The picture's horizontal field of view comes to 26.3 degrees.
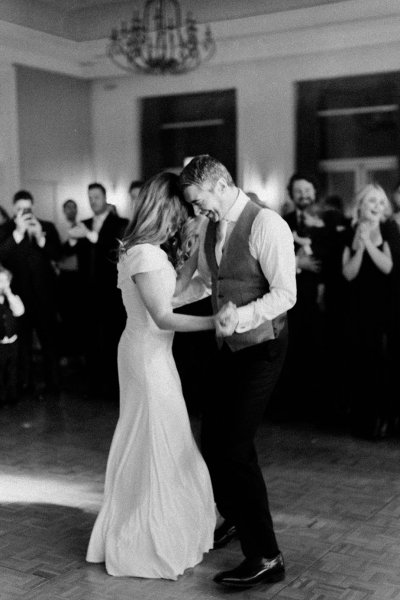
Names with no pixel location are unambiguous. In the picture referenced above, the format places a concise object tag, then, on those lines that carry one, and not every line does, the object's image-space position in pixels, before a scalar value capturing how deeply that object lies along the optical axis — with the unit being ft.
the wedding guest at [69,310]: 23.61
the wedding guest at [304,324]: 17.48
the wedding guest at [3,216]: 23.75
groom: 9.17
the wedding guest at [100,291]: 19.94
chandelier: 24.23
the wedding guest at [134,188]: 22.33
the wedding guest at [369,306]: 15.89
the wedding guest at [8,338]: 19.42
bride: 9.77
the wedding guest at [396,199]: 19.74
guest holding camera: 20.51
